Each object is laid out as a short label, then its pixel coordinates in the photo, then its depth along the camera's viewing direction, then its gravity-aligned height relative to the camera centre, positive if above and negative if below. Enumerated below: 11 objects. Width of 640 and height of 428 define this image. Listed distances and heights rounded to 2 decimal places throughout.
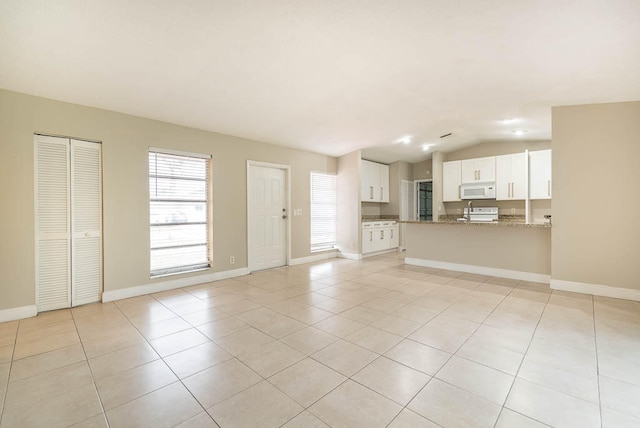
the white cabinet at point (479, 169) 6.79 +1.03
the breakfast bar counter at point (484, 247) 4.56 -0.68
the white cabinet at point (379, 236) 6.94 -0.65
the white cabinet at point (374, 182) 7.45 +0.84
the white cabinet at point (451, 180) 7.35 +0.82
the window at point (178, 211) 4.20 +0.04
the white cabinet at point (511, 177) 6.39 +0.79
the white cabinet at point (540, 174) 5.81 +0.76
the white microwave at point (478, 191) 6.77 +0.50
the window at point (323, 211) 6.59 +0.03
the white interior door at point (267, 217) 5.34 -0.09
